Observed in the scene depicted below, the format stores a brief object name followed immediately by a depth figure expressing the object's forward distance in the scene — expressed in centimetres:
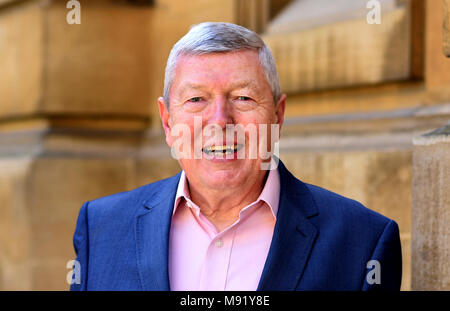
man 427
